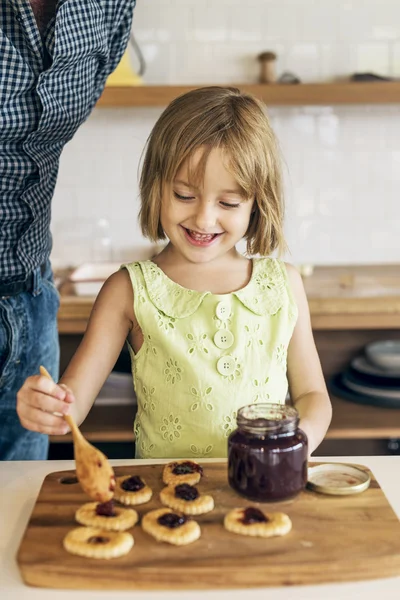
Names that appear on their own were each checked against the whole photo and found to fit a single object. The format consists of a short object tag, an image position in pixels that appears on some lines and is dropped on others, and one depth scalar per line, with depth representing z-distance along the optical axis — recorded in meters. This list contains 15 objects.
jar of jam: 1.16
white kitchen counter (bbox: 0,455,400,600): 0.99
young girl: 1.53
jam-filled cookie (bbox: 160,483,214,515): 1.15
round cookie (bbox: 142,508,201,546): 1.05
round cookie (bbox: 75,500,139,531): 1.10
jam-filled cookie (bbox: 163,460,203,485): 1.25
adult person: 1.74
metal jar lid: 1.21
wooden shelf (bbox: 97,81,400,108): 3.22
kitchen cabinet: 2.94
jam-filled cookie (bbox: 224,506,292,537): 1.08
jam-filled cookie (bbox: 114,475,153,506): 1.18
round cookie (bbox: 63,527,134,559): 1.03
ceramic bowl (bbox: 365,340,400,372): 2.98
